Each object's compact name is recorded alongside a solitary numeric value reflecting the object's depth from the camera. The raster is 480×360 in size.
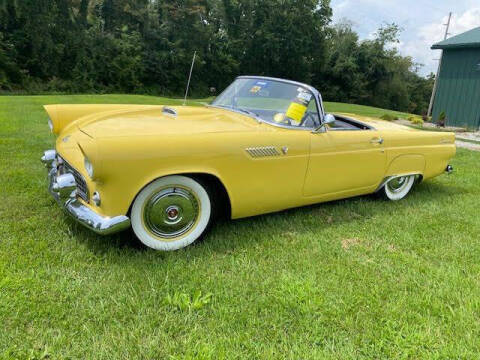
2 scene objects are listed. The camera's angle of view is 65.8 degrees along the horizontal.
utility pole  16.14
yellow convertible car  2.41
